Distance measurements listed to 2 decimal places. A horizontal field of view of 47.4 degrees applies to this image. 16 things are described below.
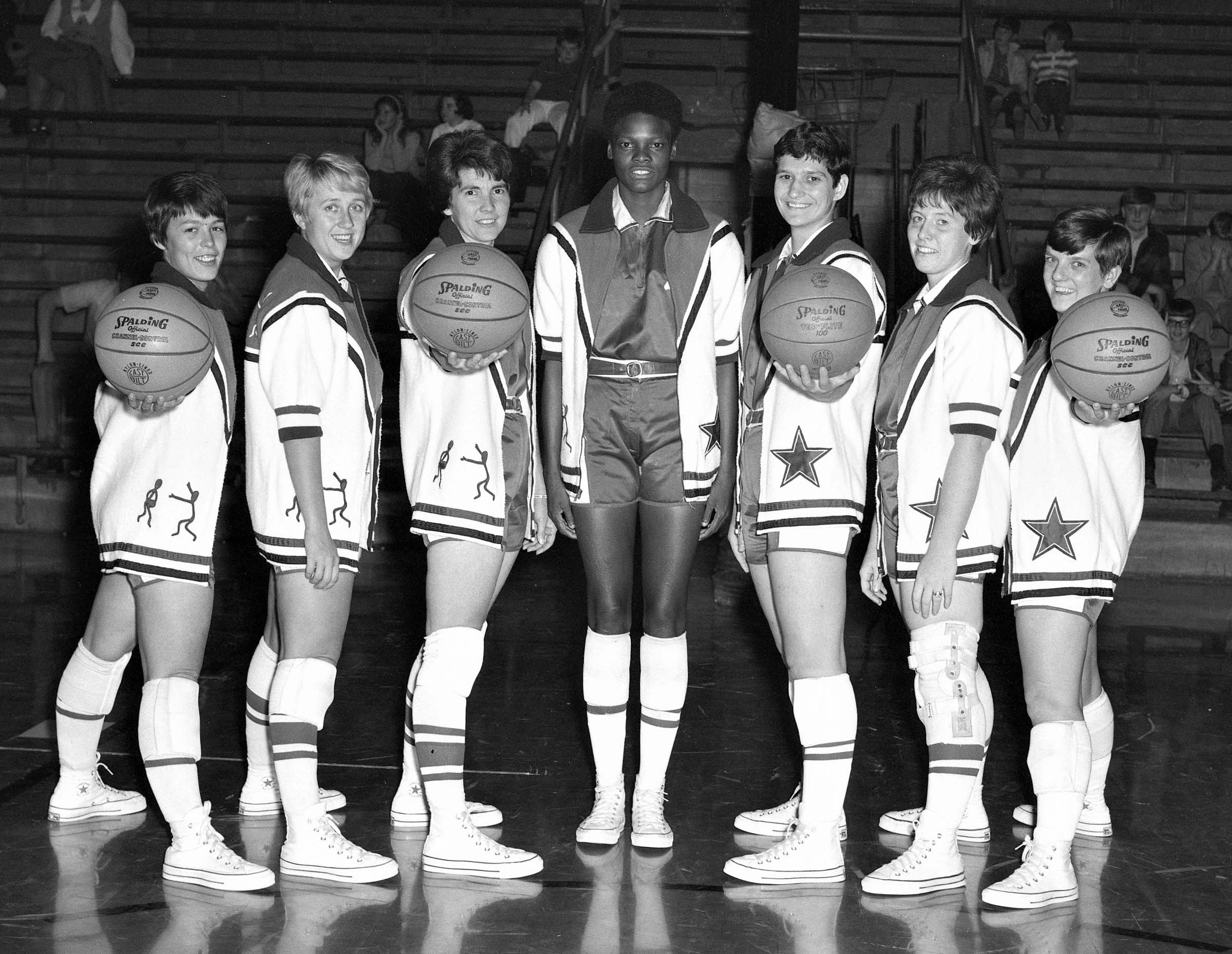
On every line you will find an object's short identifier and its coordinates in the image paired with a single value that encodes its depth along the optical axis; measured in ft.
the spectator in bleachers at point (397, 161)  30.83
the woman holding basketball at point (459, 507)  10.02
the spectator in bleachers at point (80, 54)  32.81
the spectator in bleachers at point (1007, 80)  33.53
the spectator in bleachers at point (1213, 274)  28.94
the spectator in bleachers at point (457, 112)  30.58
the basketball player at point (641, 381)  10.36
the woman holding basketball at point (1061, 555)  9.68
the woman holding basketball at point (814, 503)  9.86
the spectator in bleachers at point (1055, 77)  33.37
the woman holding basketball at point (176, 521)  9.59
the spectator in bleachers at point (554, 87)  30.58
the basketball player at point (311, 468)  9.66
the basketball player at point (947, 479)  9.56
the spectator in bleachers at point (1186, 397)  25.17
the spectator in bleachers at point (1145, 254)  26.07
